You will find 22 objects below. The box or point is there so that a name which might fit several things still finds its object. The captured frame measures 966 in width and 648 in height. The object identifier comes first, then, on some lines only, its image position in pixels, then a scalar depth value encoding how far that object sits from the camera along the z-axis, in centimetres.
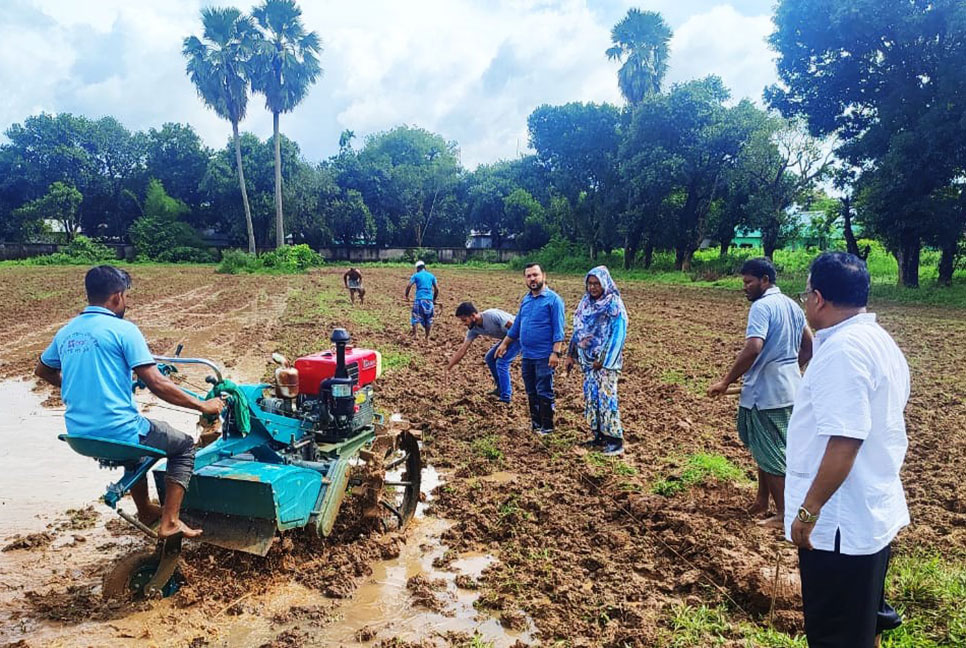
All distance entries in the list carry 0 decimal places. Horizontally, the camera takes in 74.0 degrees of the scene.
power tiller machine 334
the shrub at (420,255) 4731
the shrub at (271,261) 3438
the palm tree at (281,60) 3838
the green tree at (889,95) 1720
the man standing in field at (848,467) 214
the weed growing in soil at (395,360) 986
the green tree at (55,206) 4403
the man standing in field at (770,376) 417
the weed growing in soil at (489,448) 584
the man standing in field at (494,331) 728
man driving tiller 301
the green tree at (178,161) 4806
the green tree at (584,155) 3412
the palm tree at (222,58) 3747
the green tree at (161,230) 4306
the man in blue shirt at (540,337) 623
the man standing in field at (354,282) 1733
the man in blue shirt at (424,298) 1181
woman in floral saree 569
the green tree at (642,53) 3612
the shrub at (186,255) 4297
